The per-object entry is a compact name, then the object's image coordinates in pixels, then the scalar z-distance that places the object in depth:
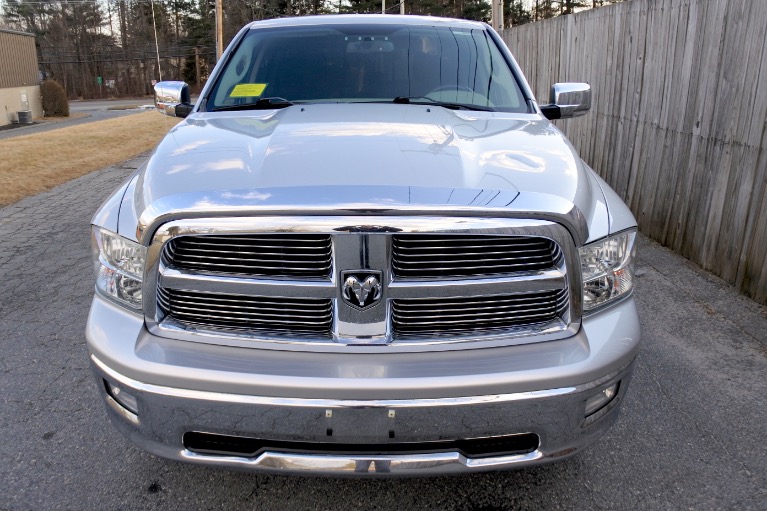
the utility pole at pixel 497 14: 13.78
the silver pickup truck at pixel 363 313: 1.87
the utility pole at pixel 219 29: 33.76
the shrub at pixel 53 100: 39.44
